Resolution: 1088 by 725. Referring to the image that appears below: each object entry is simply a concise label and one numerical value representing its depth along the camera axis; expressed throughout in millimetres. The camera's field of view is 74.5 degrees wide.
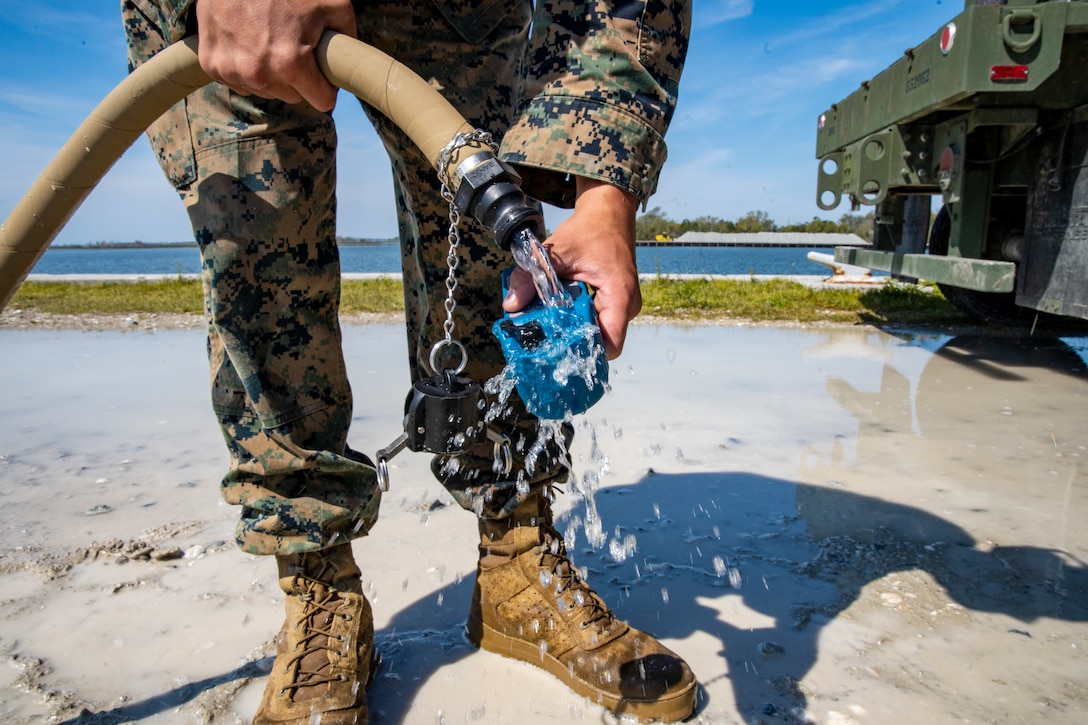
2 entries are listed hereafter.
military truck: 3258
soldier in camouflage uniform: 1057
